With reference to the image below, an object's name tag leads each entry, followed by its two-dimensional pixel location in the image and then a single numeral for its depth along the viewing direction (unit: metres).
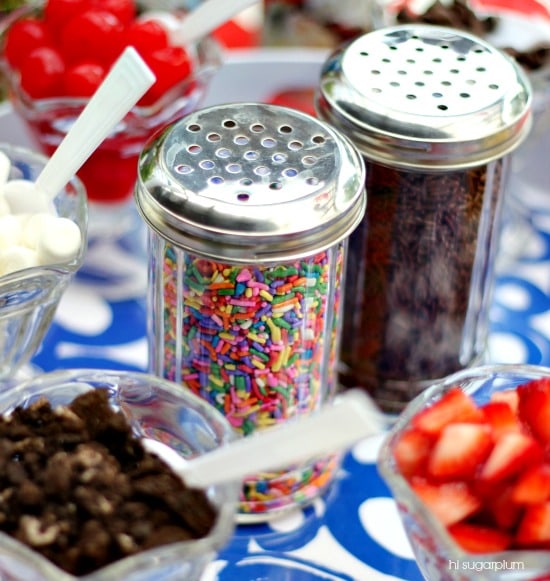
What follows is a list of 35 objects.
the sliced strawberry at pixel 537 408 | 0.58
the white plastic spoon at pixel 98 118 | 0.60
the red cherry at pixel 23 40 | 0.73
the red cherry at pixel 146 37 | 0.72
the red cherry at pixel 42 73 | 0.71
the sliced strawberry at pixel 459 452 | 0.56
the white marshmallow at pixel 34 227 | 0.62
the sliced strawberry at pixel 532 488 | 0.55
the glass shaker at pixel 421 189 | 0.62
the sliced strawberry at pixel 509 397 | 0.59
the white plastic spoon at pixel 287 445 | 0.53
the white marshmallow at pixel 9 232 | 0.62
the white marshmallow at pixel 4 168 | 0.64
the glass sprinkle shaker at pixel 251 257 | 0.58
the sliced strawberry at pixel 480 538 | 0.56
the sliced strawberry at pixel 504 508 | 0.56
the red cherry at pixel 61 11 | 0.72
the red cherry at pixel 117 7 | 0.73
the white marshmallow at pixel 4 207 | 0.64
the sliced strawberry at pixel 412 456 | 0.57
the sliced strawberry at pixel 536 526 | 0.55
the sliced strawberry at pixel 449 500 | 0.56
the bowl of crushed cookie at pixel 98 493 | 0.54
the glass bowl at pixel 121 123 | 0.71
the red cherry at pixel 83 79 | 0.70
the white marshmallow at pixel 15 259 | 0.62
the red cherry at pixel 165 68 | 0.72
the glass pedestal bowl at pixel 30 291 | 0.61
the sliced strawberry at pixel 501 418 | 0.57
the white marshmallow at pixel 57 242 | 0.62
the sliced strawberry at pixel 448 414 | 0.57
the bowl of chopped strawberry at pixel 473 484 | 0.55
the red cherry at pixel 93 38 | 0.71
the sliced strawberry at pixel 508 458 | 0.56
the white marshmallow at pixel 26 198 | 0.64
